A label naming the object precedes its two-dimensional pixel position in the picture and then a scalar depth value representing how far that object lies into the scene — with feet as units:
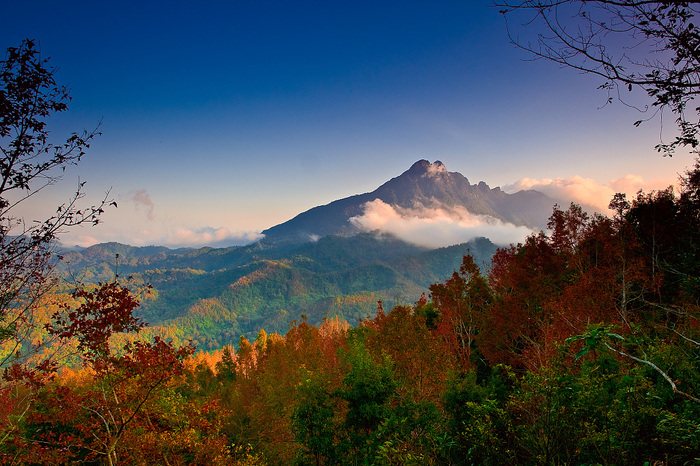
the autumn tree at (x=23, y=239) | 16.92
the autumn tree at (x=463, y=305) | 74.69
